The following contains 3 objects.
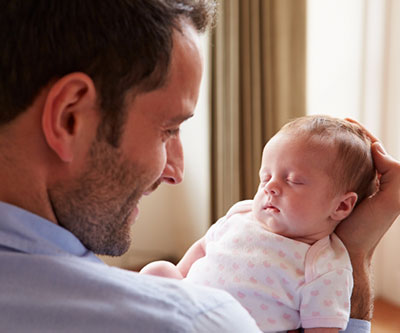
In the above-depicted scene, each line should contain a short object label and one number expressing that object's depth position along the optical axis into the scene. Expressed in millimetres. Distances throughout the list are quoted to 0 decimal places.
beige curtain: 1978
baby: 1045
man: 756
